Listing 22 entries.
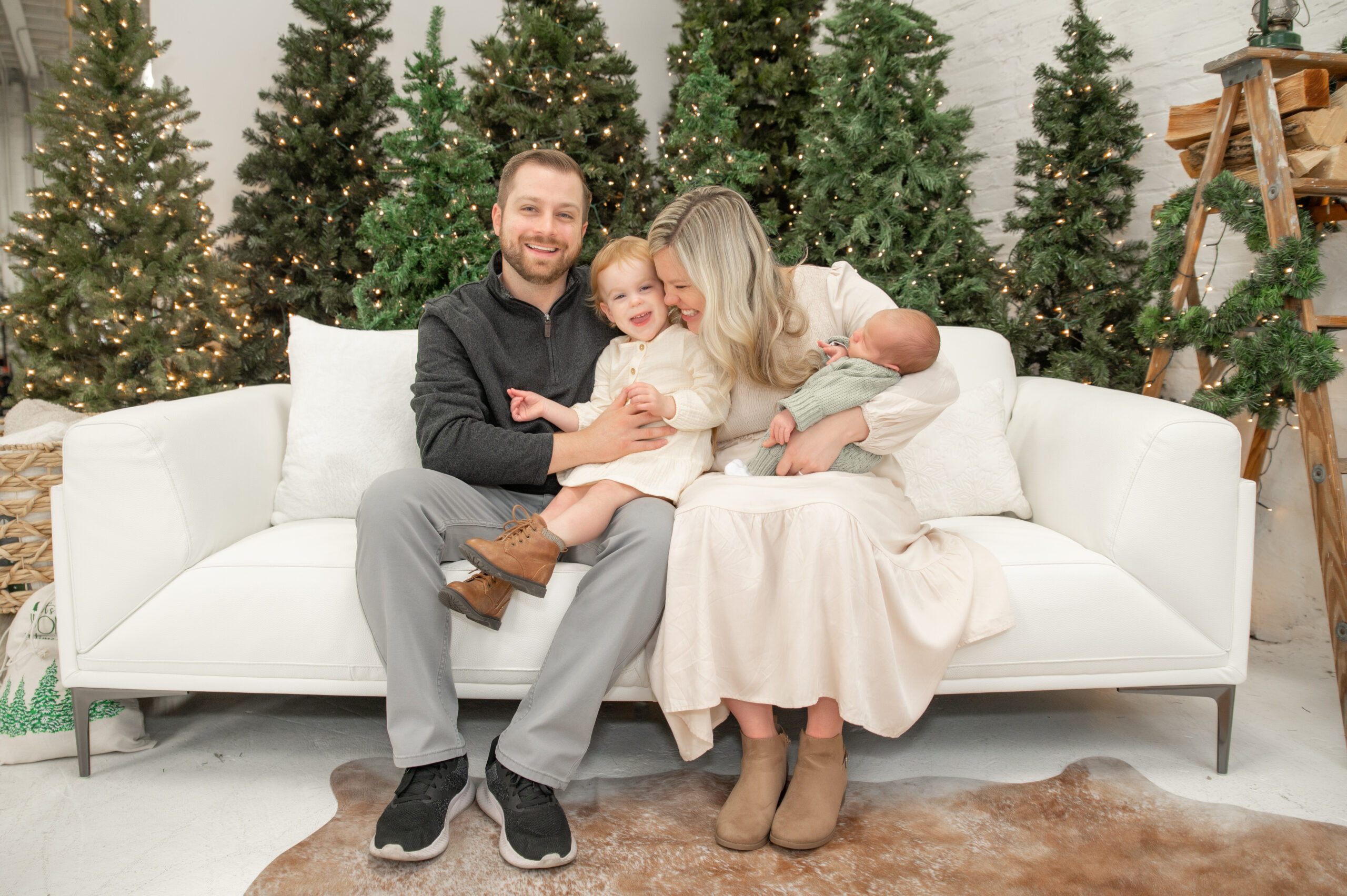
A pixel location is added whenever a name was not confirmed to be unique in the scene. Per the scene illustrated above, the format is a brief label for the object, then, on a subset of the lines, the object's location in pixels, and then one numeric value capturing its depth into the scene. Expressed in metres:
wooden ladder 1.84
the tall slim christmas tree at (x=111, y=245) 3.11
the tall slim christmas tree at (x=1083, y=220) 2.64
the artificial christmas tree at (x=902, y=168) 2.78
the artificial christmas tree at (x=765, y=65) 3.69
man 1.43
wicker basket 2.35
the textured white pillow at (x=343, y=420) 2.02
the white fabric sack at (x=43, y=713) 1.74
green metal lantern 2.07
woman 1.45
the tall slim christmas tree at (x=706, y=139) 3.25
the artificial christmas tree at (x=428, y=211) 3.04
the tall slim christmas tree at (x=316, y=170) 3.62
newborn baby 1.69
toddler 1.51
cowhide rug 1.34
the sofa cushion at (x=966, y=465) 2.06
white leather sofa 1.62
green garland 1.92
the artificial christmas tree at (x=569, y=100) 3.34
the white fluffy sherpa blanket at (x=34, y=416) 3.04
